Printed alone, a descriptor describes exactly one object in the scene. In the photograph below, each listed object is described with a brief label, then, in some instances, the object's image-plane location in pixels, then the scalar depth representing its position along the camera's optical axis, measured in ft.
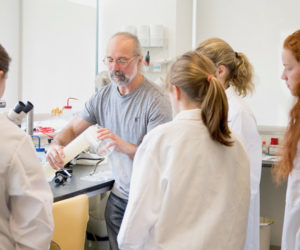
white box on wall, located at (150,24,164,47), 12.17
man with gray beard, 6.87
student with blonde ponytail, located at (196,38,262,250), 6.74
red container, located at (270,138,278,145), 11.78
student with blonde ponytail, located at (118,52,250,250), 4.50
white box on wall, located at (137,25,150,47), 12.28
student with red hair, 5.28
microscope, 6.71
